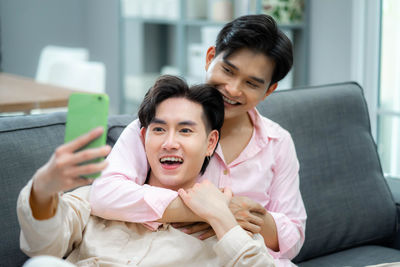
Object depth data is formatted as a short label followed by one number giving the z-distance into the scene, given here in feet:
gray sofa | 5.70
